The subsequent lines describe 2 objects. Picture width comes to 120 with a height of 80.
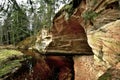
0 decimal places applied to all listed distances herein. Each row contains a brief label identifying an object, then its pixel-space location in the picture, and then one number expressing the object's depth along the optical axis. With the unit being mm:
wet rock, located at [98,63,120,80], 3213
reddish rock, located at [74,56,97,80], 5709
